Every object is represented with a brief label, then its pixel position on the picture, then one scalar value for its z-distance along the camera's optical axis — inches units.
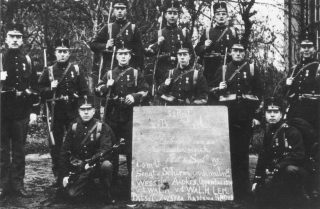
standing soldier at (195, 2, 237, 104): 315.9
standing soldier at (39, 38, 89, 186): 292.7
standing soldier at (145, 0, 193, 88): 319.6
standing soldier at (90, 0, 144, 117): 315.0
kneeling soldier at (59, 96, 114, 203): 263.1
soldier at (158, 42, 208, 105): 293.3
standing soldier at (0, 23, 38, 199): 275.6
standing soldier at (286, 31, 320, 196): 282.2
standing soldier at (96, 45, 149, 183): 293.4
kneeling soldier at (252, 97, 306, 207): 256.7
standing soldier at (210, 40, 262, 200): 286.2
